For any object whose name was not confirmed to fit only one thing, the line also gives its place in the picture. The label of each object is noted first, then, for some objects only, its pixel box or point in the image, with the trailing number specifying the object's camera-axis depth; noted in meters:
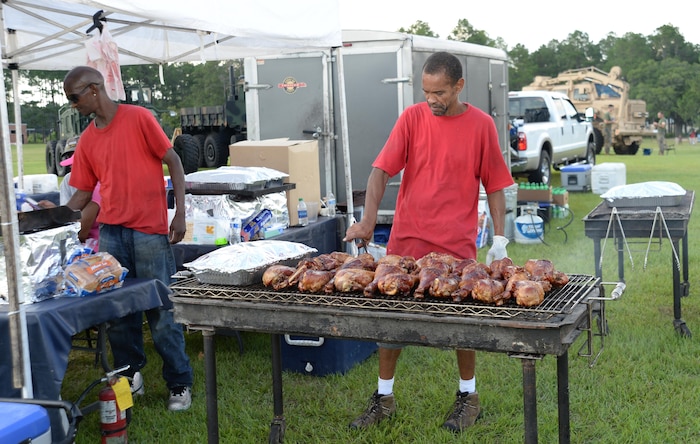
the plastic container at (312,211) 6.43
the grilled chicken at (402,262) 3.61
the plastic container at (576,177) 15.81
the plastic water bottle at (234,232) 5.43
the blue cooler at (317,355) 5.37
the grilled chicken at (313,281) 3.42
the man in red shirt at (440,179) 4.14
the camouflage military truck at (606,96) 30.67
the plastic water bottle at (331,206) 6.77
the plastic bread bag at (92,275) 3.99
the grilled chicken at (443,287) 3.19
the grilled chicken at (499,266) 3.41
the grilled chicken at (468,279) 3.16
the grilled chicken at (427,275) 3.24
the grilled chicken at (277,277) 3.51
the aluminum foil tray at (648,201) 5.84
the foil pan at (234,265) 3.59
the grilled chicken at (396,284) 3.27
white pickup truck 14.95
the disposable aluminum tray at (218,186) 5.44
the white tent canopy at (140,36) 3.57
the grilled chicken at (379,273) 3.30
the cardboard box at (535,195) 11.75
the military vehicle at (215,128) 21.59
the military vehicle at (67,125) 20.08
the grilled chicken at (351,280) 3.36
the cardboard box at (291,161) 6.29
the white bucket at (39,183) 6.98
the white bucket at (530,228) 10.46
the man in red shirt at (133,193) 4.62
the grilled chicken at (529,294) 3.01
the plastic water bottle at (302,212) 6.21
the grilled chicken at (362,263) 3.60
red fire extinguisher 4.09
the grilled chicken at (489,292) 3.08
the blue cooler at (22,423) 2.36
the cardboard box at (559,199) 12.53
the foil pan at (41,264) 3.83
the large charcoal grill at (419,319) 2.94
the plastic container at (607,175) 14.77
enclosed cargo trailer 9.09
